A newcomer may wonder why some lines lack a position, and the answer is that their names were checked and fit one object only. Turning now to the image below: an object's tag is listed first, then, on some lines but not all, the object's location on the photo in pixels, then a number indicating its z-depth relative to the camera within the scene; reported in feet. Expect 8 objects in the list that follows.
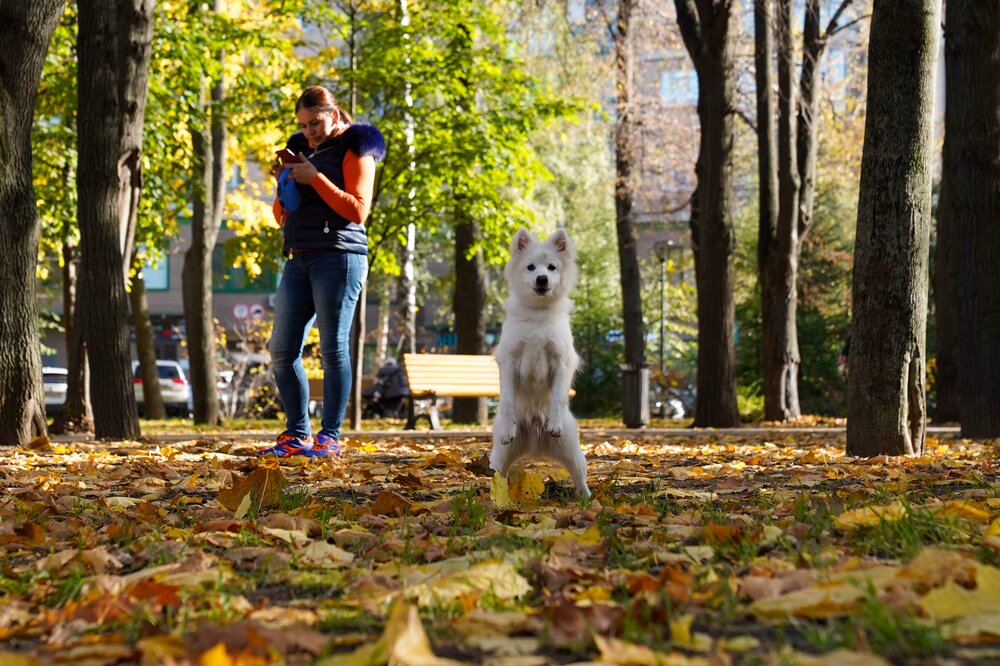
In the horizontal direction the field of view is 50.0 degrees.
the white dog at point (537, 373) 17.58
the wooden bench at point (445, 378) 47.83
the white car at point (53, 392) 98.53
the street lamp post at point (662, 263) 111.76
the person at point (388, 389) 89.30
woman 24.23
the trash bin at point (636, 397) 53.78
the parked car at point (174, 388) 104.32
